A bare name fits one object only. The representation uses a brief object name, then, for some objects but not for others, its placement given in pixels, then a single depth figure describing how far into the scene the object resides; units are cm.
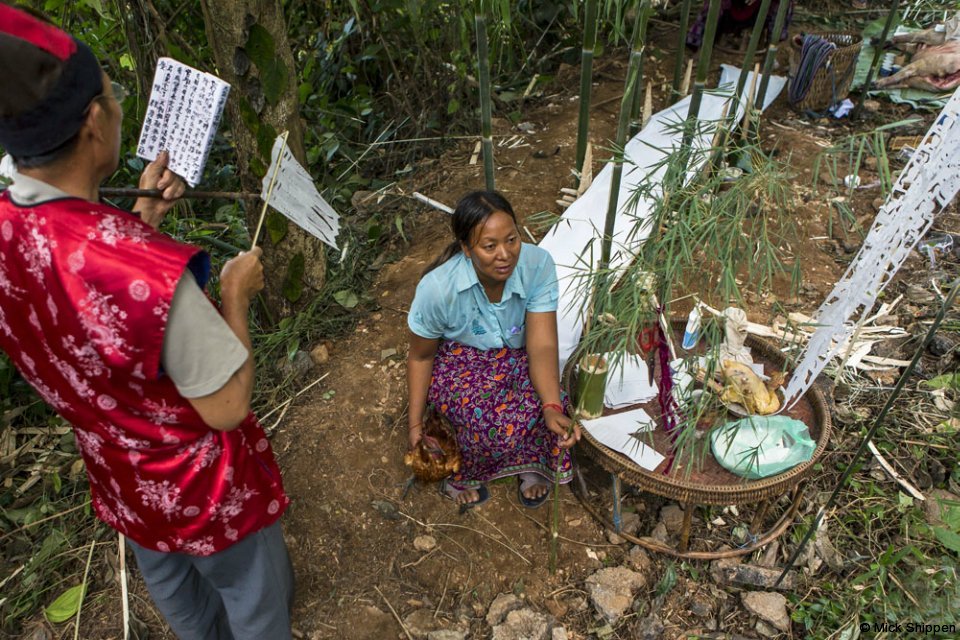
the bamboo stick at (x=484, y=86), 236
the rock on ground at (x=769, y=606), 208
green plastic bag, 203
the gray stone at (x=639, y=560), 226
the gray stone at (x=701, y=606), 214
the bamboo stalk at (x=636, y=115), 326
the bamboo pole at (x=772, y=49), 327
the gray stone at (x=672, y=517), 236
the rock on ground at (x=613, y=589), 213
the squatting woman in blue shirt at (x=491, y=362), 215
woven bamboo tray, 198
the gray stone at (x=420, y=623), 211
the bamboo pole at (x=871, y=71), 436
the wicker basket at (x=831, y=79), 450
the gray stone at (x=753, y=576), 217
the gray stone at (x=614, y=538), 234
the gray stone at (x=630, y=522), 236
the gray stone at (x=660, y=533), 233
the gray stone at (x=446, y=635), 209
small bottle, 220
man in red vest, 110
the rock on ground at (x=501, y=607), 213
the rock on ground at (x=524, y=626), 208
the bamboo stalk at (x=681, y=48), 319
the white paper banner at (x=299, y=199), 175
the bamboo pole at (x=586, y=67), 250
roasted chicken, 220
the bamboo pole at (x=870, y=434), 160
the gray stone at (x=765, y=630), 207
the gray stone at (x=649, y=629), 208
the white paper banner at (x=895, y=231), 171
